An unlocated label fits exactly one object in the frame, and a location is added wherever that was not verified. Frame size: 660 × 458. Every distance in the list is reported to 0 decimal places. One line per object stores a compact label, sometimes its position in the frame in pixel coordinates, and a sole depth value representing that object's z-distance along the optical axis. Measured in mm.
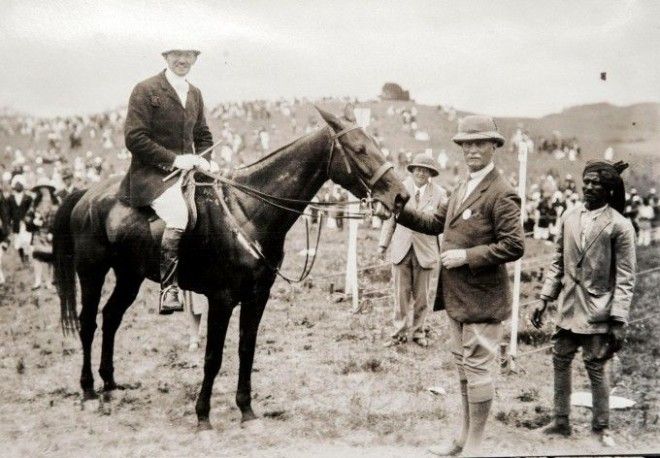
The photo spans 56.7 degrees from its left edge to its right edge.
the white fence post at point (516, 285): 5535
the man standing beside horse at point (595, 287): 4605
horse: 4750
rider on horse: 4918
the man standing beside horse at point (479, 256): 4168
